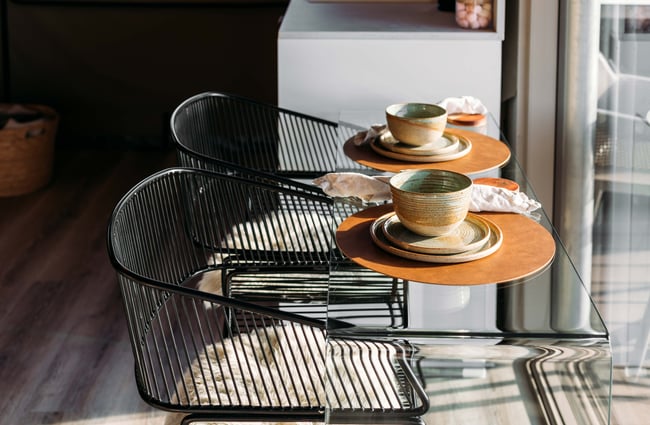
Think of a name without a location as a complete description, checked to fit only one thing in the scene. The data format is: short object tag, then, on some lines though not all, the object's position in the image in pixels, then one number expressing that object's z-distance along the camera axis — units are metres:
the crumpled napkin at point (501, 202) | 1.72
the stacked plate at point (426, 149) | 2.04
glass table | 1.33
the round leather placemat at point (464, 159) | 2.01
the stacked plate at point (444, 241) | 1.51
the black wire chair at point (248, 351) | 1.49
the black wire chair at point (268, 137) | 2.25
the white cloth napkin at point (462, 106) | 2.36
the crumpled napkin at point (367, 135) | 2.17
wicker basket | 3.95
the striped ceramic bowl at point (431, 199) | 1.51
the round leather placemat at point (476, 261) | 1.46
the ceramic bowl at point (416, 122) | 2.01
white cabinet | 2.71
